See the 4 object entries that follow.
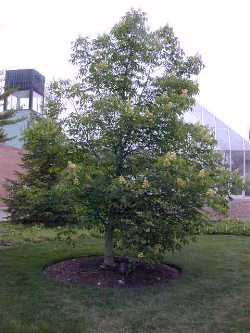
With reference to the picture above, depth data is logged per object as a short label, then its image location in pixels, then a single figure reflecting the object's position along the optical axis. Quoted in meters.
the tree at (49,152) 7.62
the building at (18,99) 29.48
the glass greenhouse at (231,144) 20.72
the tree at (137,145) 6.90
